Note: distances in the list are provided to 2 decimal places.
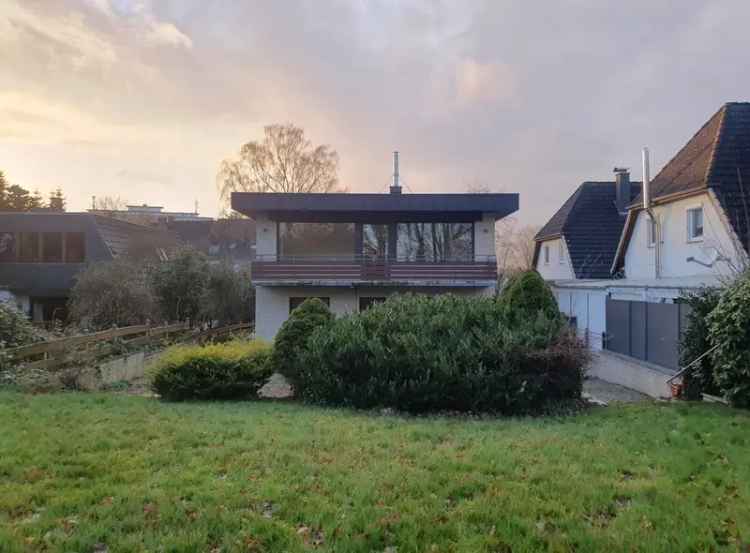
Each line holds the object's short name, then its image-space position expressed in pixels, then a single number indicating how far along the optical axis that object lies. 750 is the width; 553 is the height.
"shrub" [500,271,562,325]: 10.62
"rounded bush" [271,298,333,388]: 10.58
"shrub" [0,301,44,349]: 12.10
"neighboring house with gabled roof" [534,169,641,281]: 22.45
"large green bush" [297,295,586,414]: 9.07
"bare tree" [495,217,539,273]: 43.28
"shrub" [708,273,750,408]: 8.05
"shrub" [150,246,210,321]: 19.41
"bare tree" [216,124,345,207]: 35.47
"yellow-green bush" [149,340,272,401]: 10.28
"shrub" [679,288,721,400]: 9.45
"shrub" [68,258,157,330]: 18.38
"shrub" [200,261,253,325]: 21.59
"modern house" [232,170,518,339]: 19.62
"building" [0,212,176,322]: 26.48
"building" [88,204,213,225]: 41.06
